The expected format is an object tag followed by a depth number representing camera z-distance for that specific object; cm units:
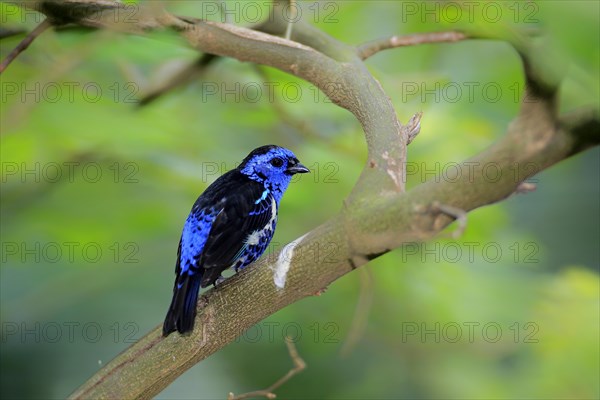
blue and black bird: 733
